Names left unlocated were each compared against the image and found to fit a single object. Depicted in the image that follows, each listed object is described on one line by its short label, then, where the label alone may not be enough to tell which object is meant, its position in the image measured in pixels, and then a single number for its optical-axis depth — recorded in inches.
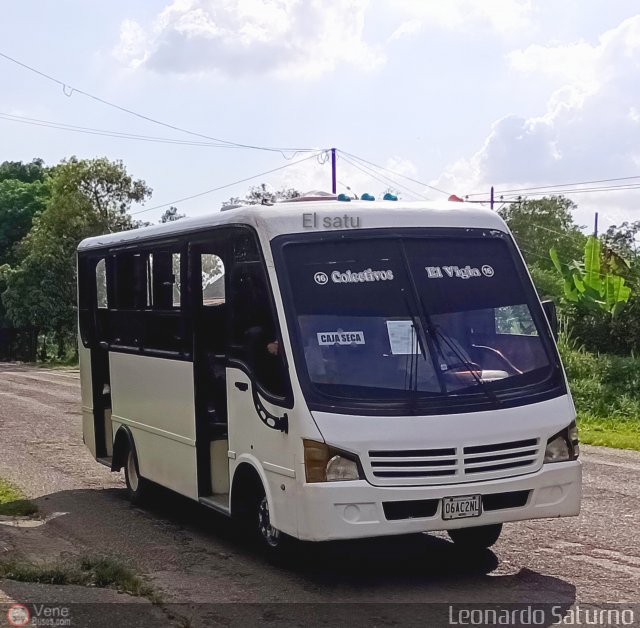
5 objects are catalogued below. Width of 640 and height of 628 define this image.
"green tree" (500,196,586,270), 1913.1
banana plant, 813.2
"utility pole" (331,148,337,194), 1482.3
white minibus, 267.6
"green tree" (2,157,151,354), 1915.6
